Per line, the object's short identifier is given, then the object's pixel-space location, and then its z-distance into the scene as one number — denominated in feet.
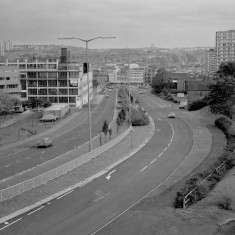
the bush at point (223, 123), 184.58
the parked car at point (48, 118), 247.46
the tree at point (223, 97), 221.46
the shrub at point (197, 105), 290.17
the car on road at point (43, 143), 156.04
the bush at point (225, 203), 80.48
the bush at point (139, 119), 211.82
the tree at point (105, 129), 159.63
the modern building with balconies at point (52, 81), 330.95
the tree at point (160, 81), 509.39
